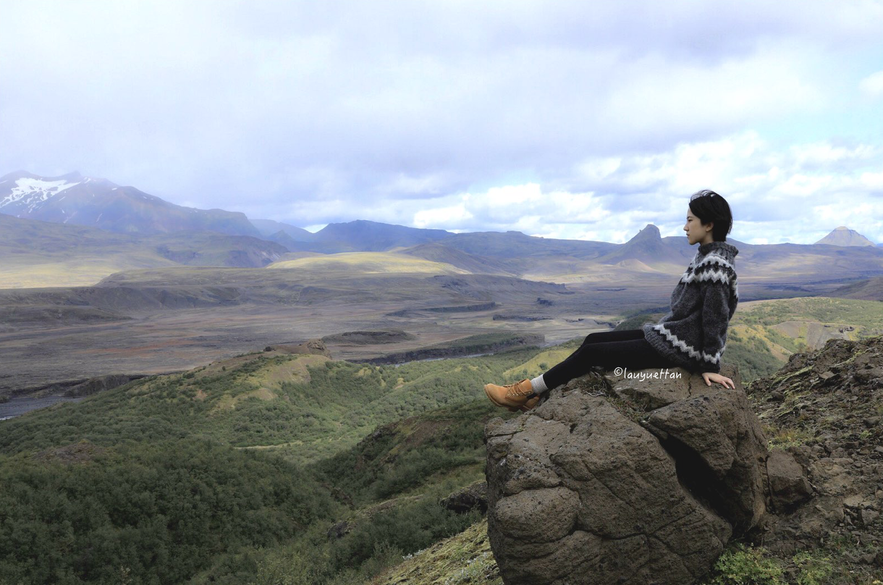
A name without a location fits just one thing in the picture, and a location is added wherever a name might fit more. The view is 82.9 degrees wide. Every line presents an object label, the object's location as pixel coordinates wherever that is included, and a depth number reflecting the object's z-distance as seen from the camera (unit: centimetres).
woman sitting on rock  448
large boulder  392
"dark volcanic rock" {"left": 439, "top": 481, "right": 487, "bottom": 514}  958
